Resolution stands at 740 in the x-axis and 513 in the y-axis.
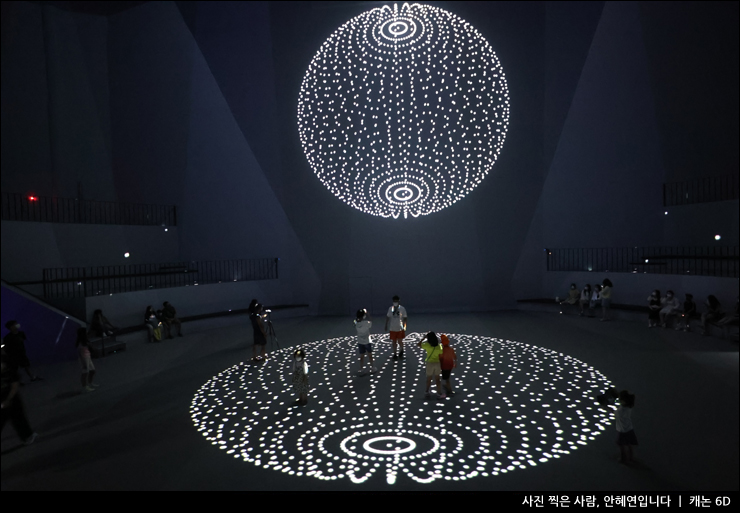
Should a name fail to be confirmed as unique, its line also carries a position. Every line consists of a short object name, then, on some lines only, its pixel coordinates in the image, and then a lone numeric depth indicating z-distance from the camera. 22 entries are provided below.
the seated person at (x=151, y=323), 10.60
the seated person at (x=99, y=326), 9.32
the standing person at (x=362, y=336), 7.34
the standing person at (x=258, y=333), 8.45
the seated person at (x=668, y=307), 9.88
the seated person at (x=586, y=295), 12.30
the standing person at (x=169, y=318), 10.97
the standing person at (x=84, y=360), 6.93
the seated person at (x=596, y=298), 12.10
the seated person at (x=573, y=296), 12.85
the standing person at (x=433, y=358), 6.03
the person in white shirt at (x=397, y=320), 8.08
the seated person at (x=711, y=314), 8.05
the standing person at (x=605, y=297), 11.65
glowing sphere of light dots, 12.88
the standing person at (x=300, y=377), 6.12
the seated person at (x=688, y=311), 9.27
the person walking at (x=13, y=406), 4.70
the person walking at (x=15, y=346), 6.61
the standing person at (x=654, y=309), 10.22
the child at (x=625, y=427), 4.09
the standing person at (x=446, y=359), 6.15
